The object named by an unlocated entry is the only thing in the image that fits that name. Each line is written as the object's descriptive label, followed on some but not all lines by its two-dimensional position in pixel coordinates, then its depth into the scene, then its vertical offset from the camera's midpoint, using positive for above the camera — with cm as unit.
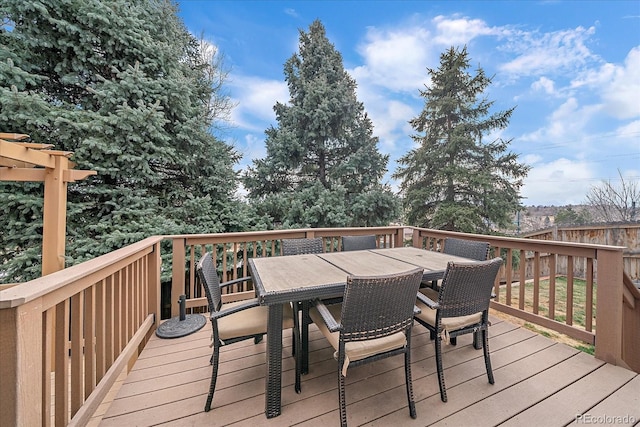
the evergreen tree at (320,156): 595 +147
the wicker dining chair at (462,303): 183 -66
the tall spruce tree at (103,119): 378 +143
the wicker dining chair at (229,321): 177 -86
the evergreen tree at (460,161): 767 +166
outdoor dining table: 170 -52
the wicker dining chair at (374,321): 151 -68
